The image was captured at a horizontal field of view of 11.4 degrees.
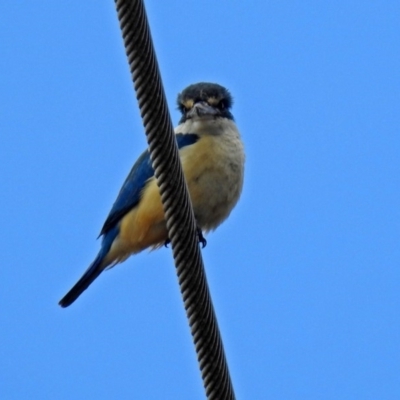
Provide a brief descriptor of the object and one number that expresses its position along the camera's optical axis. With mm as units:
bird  12336
